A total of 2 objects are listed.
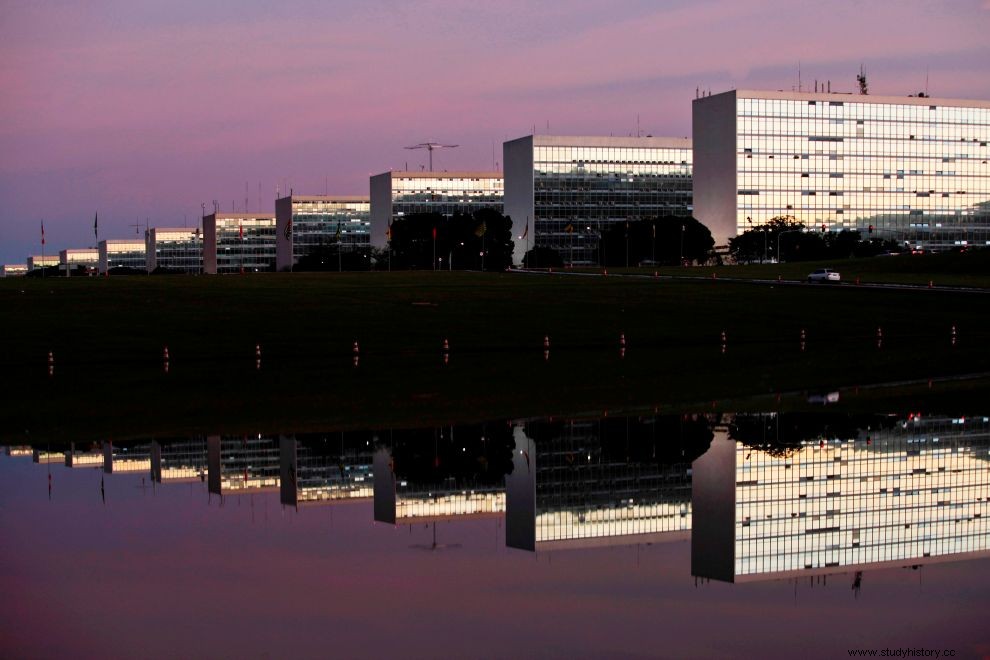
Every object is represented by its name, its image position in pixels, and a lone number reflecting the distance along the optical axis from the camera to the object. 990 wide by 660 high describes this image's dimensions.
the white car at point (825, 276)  120.81
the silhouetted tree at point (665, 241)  194.50
